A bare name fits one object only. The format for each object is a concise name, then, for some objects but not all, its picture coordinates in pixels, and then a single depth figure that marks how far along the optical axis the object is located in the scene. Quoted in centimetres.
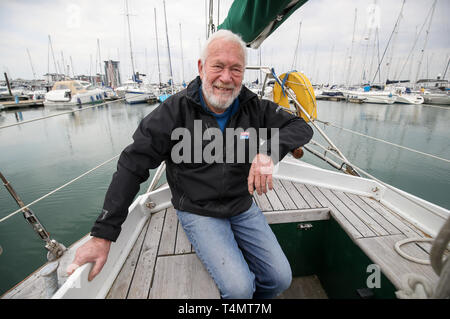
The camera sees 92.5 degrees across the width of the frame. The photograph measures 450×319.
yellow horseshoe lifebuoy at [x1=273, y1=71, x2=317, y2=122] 257
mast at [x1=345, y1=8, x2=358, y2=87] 3086
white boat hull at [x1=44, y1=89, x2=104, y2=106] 1947
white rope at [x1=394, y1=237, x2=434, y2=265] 126
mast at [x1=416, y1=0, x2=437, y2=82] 2580
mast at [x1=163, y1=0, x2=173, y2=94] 2088
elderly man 118
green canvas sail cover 141
